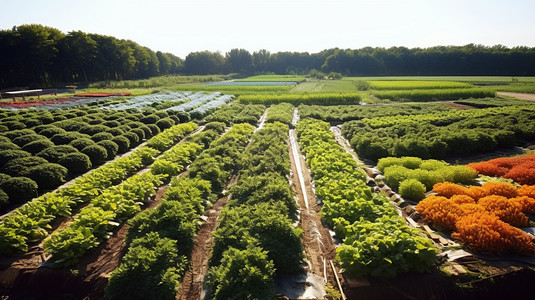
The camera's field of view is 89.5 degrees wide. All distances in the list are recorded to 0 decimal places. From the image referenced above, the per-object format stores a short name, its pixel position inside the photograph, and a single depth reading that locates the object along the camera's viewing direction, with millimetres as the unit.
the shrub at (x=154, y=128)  21122
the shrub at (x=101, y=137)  16500
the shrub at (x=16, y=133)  15633
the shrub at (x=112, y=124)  20000
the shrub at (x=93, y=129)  17859
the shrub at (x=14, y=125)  18125
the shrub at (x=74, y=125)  18484
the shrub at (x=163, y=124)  22297
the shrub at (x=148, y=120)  22797
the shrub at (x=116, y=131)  17891
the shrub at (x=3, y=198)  8969
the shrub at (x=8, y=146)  13266
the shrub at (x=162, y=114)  24812
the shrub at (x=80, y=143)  14758
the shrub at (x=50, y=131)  16453
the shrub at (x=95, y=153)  14055
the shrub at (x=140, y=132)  19156
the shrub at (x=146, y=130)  20047
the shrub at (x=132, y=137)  17762
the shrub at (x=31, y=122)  19036
